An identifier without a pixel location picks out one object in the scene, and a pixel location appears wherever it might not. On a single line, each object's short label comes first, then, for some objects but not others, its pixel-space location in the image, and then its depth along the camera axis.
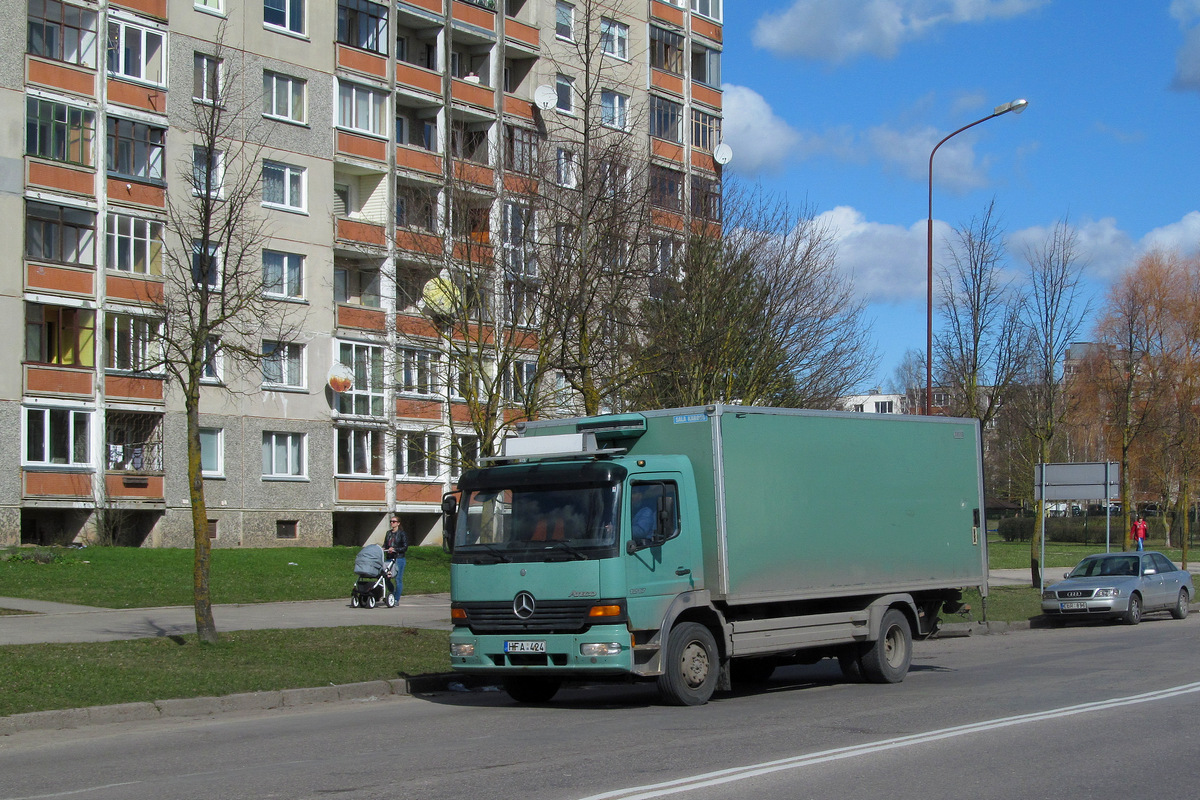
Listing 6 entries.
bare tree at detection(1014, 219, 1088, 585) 30.75
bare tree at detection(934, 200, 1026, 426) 29.58
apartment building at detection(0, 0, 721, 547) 35.88
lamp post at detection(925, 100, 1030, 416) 26.28
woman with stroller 24.77
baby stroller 23.22
